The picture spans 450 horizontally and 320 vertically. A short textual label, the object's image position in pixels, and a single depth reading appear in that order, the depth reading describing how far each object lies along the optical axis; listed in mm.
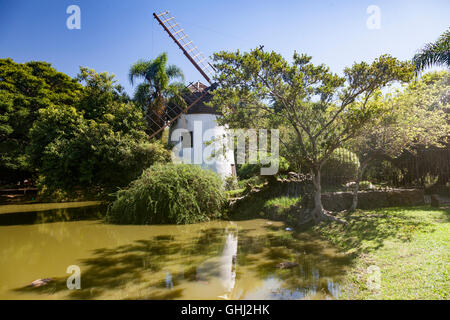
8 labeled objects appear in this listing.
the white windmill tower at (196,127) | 17109
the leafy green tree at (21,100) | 20422
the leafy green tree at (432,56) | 15453
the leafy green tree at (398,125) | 8945
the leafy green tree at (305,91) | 8258
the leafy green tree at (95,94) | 15750
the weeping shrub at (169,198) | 10914
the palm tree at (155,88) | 17547
